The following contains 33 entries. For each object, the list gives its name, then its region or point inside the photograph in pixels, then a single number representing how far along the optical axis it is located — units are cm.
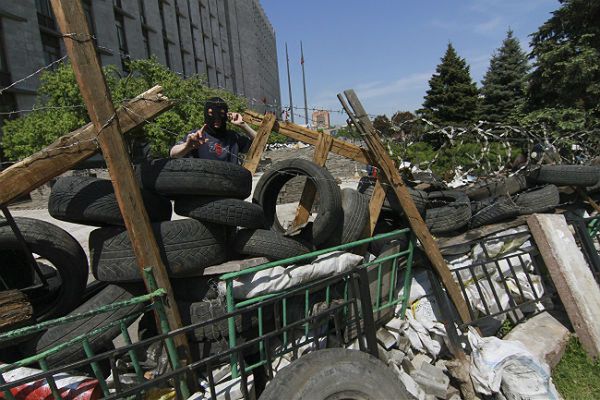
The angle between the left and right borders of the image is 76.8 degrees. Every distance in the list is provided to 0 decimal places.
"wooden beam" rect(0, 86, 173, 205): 209
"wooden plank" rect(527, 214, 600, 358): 332
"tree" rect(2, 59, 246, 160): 1493
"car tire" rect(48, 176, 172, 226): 250
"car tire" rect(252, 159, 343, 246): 318
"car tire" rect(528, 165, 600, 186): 452
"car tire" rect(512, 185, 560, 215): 424
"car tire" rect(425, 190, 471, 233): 403
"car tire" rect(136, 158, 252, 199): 264
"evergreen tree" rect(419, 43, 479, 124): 2508
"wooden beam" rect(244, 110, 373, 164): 367
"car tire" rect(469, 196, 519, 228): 416
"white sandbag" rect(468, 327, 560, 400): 275
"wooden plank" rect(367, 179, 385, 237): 359
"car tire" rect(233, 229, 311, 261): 293
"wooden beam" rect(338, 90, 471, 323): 320
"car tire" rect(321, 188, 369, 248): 334
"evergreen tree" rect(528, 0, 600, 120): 1433
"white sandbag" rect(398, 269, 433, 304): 351
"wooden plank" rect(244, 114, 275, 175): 384
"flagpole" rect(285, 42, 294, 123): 4181
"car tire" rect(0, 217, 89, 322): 267
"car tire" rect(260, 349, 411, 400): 197
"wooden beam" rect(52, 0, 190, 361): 202
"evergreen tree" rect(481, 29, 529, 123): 2502
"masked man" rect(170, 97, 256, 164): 364
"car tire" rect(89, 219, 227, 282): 254
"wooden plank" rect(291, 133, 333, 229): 381
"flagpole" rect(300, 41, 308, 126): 4197
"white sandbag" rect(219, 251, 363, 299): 264
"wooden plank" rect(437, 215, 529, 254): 392
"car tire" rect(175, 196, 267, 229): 273
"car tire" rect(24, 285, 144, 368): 247
